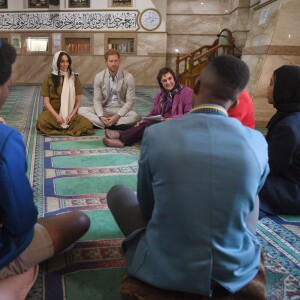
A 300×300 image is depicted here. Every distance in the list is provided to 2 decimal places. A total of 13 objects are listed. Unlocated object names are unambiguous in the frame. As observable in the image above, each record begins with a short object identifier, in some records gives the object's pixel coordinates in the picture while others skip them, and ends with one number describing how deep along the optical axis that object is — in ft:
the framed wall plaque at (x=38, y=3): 33.99
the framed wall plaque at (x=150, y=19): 34.04
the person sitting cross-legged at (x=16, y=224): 3.80
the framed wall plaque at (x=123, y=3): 33.73
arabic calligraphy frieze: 34.14
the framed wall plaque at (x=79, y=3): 33.94
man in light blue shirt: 3.40
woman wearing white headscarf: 13.73
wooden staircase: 25.95
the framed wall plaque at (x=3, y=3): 34.30
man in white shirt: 14.01
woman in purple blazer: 11.85
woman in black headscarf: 6.70
